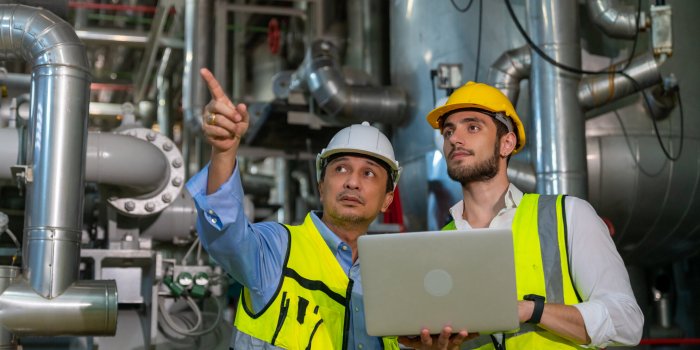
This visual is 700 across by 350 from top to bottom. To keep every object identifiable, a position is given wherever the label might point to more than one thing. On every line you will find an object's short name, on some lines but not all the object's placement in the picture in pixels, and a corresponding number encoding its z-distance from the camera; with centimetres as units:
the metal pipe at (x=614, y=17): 591
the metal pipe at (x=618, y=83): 573
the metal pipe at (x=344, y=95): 681
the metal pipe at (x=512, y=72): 585
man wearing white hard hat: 246
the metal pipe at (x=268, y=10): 870
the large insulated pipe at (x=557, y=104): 552
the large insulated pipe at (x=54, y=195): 415
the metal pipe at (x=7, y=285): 409
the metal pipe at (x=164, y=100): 1125
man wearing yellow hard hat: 246
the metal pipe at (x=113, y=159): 484
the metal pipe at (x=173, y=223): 562
